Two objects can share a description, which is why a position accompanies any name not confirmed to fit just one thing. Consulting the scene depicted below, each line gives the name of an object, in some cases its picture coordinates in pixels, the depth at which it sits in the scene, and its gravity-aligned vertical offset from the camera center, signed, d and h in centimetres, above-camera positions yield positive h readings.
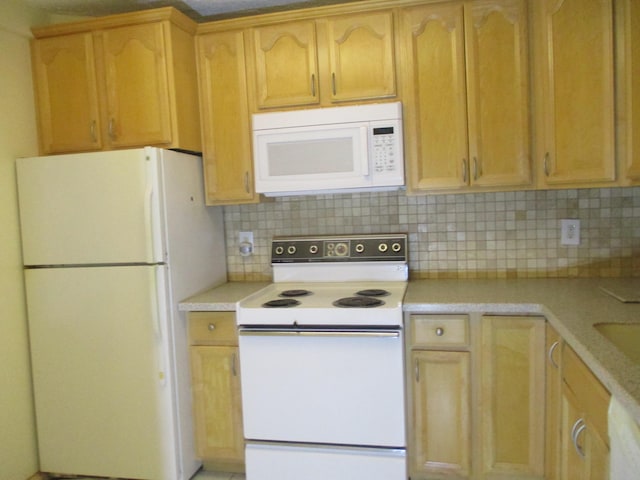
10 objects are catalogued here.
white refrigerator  206 -42
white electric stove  195 -78
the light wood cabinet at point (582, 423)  122 -68
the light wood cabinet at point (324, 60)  218 +71
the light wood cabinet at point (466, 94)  207 +49
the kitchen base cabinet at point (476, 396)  191 -83
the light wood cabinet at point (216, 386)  218 -83
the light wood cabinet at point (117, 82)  220 +66
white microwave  215 +28
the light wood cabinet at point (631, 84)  193 +47
